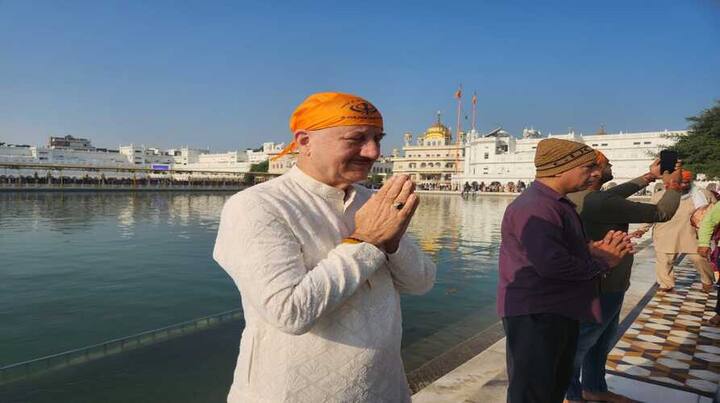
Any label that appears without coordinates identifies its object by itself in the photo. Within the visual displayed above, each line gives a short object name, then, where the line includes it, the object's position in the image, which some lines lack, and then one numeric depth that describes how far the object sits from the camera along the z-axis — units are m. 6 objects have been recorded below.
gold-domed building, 81.31
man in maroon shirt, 1.98
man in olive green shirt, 2.49
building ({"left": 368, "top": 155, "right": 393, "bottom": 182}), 93.75
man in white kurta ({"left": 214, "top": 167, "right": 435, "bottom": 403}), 1.02
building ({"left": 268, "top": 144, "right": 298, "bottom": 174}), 73.96
